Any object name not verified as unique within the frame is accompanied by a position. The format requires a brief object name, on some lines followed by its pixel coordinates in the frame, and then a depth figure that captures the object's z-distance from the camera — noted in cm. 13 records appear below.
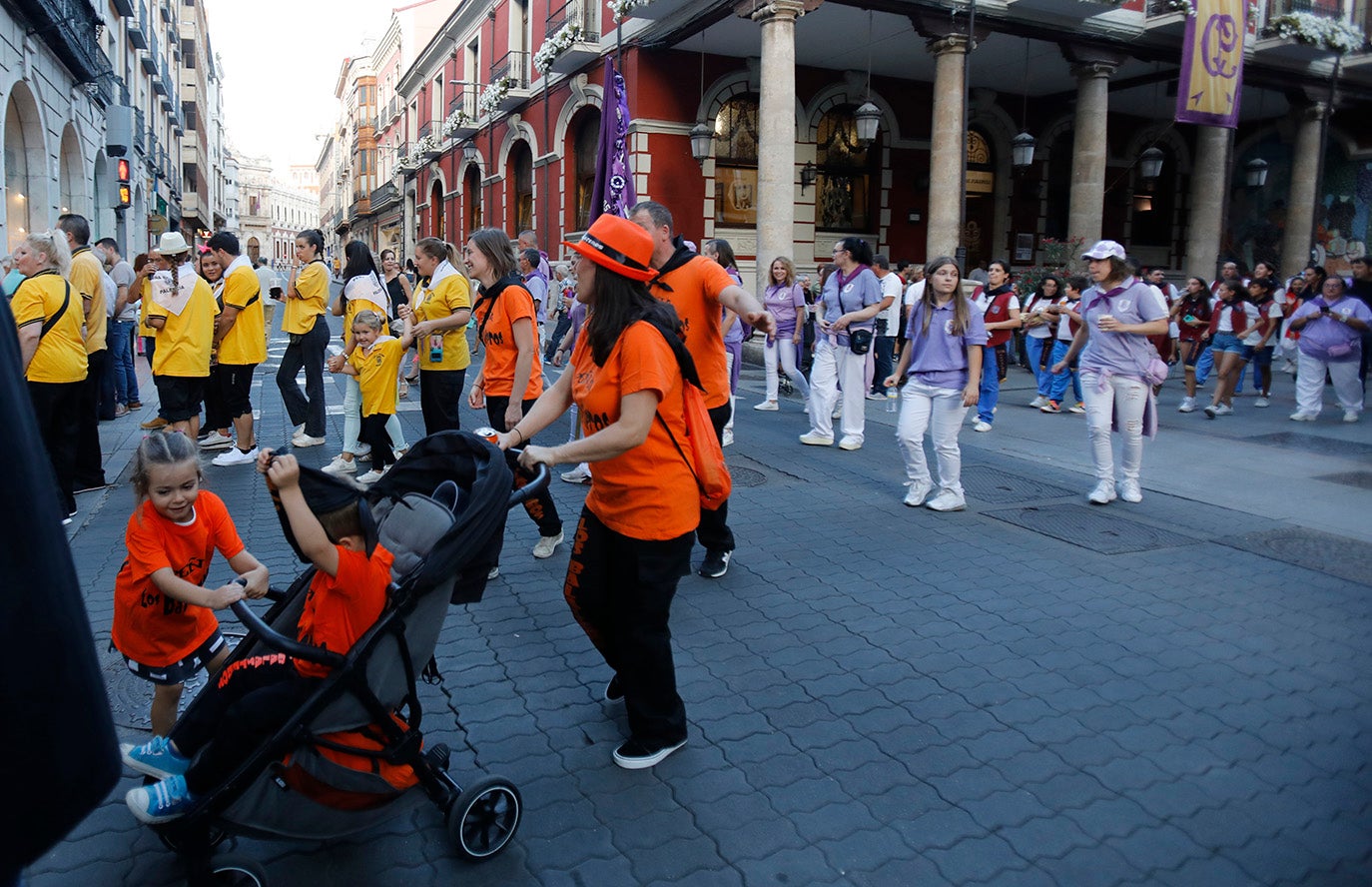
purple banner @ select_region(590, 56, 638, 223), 1045
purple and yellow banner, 1652
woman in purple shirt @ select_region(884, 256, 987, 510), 679
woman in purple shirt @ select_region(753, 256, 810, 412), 1061
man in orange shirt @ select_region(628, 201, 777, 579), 493
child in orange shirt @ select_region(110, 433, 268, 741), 300
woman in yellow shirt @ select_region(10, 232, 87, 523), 578
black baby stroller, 242
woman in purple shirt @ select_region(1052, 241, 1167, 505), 707
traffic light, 2222
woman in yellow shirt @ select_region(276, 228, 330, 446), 830
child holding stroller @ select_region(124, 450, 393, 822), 244
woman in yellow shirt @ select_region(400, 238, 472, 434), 634
